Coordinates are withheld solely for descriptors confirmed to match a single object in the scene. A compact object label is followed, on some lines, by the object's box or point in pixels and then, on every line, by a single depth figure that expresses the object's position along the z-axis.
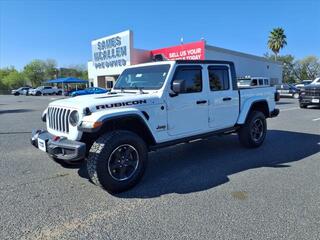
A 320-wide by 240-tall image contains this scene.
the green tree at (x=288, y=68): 81.75
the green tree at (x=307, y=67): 83.12
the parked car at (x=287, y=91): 29.02
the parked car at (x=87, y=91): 26.65
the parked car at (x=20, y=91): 56.28
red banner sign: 26.27
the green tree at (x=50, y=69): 83.14
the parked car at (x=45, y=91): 50.28
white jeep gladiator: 4.17
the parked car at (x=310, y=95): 16.27
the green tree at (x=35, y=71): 83.12
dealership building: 27.31
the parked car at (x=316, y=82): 17.32
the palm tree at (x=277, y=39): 55.09
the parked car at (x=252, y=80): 19.11
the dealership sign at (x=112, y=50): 30.41
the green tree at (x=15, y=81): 82.81
